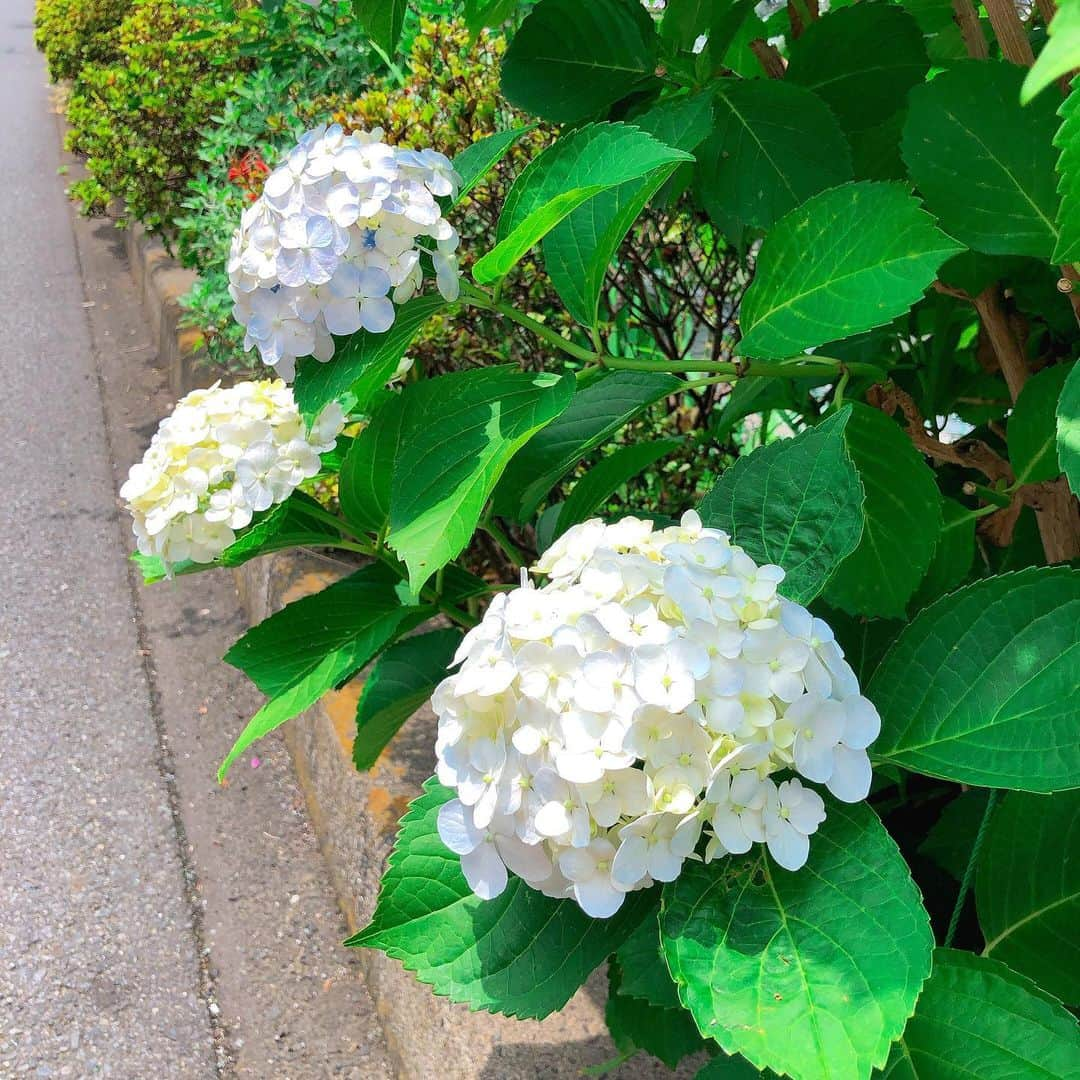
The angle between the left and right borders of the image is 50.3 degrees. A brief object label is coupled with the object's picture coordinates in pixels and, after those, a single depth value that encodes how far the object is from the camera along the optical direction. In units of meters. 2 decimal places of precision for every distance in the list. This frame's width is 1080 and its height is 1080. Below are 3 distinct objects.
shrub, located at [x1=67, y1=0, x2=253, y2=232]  4.45
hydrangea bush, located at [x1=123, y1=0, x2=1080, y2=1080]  0.82
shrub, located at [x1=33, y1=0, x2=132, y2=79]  6.48
